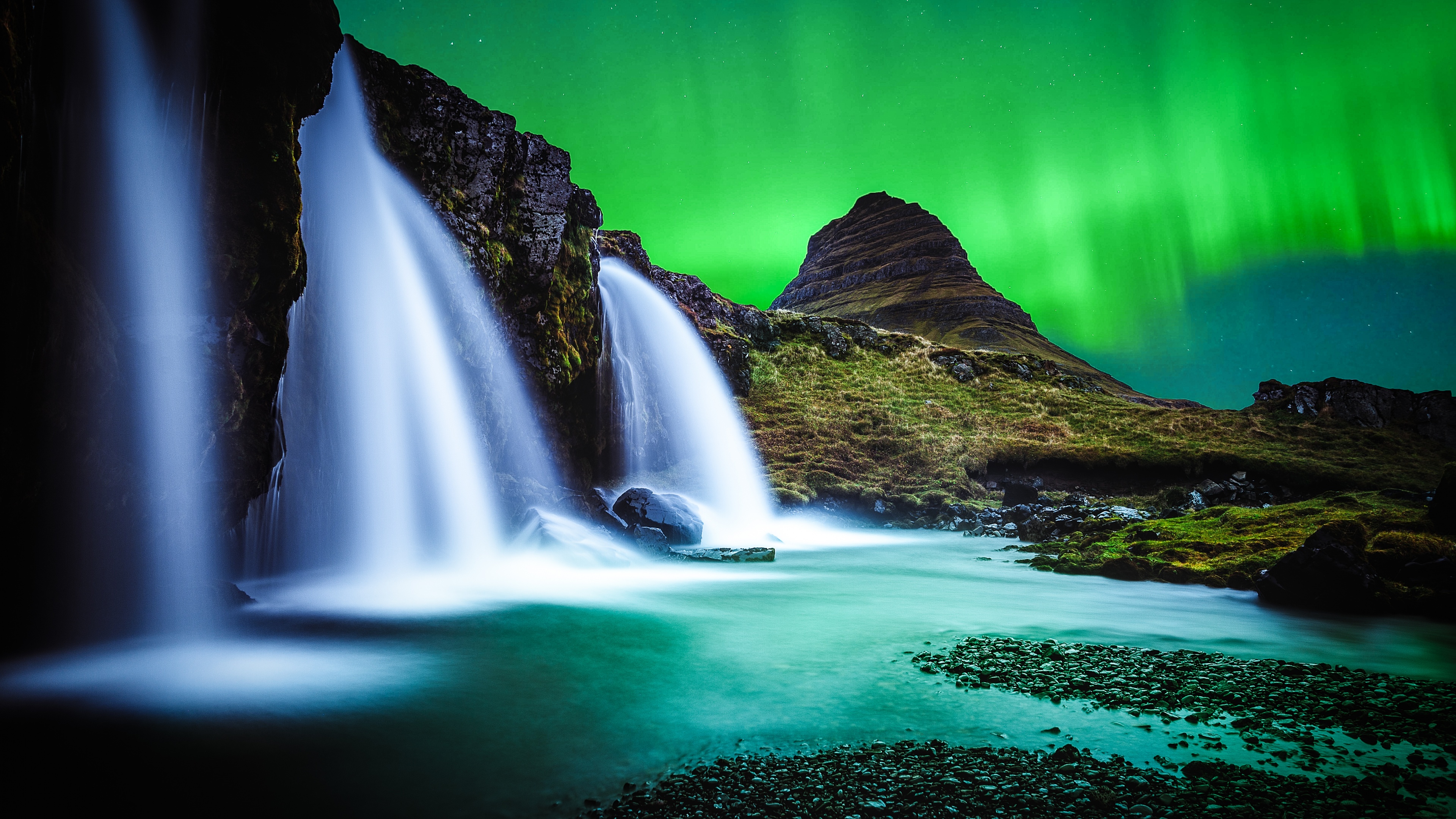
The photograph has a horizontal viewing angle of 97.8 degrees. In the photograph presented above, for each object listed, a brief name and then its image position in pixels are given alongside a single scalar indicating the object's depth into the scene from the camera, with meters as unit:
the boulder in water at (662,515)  19.05
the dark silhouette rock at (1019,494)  32.53
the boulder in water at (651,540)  17.75
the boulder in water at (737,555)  16.67
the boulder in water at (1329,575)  9.75
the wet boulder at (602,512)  19.10
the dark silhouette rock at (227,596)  9.41
